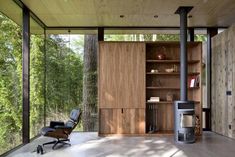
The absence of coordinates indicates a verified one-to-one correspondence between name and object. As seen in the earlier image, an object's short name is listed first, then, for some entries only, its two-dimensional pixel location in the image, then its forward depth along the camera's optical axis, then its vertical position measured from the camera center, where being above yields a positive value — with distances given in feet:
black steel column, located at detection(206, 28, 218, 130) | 27.58 +2.35
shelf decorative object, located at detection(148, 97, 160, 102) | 25.14 -1.73
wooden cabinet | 24.90 -0.67
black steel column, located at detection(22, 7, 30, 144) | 21.18 +0.40
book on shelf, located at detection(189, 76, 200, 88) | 24.82 -0.27
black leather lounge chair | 19.60 -3.42
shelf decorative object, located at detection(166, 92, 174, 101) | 25.62 -1.59
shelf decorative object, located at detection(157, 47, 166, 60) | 25.62 +2.24
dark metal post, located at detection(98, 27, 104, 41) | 26.96 +4.25
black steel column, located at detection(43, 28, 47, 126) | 26.66 +0.27
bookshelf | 25.71 -0.18
